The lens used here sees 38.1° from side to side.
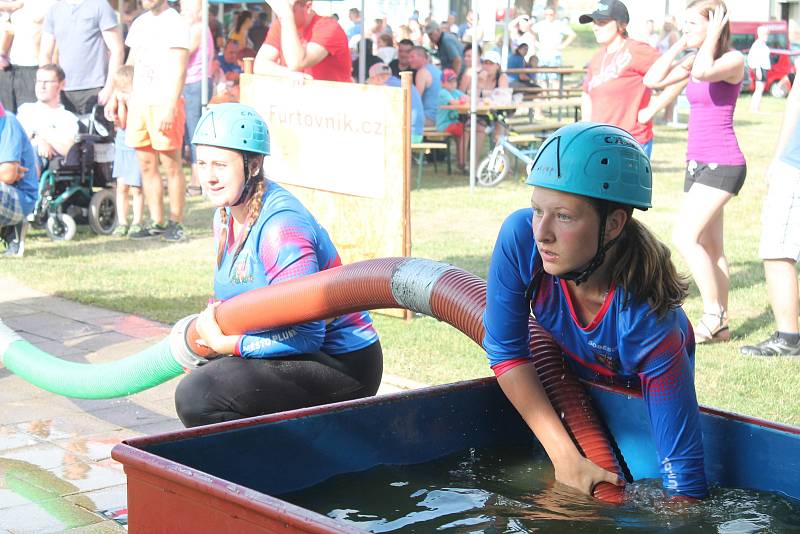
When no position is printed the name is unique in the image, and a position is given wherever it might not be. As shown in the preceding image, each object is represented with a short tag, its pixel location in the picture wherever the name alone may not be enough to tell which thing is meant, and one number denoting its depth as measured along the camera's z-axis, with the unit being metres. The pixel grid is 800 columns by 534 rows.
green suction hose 4.93
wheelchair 11.36
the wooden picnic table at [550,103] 17.09
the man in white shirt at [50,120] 11.16
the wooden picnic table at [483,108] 16.20
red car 33.06
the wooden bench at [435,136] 16.69
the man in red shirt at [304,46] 8.91
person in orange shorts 11.05
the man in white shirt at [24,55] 14.16
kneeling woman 4.30
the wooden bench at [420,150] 14.82
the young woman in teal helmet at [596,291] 3.26
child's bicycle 15.78
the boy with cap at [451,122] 17.20
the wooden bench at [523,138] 16.61
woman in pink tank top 7.49
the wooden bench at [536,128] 17.45
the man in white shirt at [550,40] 29.88
